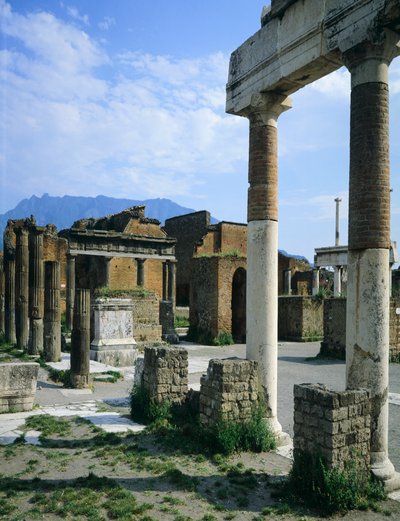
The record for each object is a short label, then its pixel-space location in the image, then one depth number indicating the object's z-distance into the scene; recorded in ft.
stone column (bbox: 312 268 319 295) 99.14
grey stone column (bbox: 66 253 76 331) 74.80
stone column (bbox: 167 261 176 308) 93.25
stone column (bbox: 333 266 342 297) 92.12
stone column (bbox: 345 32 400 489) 17.29
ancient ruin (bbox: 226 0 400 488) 17.19
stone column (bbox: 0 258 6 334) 68.96
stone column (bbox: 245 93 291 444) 22.36
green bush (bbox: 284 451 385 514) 15.10
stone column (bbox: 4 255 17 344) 61.72
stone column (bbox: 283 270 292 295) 115.61
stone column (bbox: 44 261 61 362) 47.83
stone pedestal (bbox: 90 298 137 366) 50.93
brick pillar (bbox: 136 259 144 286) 88.17
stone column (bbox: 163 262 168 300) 94.65
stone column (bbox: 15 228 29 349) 57.81
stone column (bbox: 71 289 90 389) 36.86
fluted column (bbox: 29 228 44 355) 53.88
